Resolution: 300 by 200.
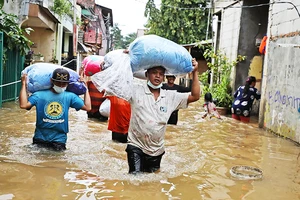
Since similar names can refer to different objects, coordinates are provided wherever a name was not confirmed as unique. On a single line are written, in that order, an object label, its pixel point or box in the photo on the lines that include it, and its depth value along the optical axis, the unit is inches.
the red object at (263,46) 372.4
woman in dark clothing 381.7
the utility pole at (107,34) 1836.9
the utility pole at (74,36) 822.3
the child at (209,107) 365.9
